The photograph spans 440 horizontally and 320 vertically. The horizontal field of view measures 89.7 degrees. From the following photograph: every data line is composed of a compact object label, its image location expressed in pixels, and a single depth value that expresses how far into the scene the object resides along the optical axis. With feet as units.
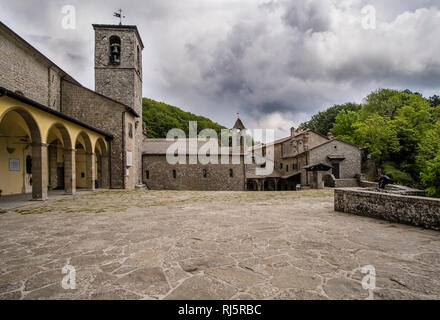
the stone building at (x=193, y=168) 85.71
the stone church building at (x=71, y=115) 33.99
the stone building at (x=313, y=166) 78.07
